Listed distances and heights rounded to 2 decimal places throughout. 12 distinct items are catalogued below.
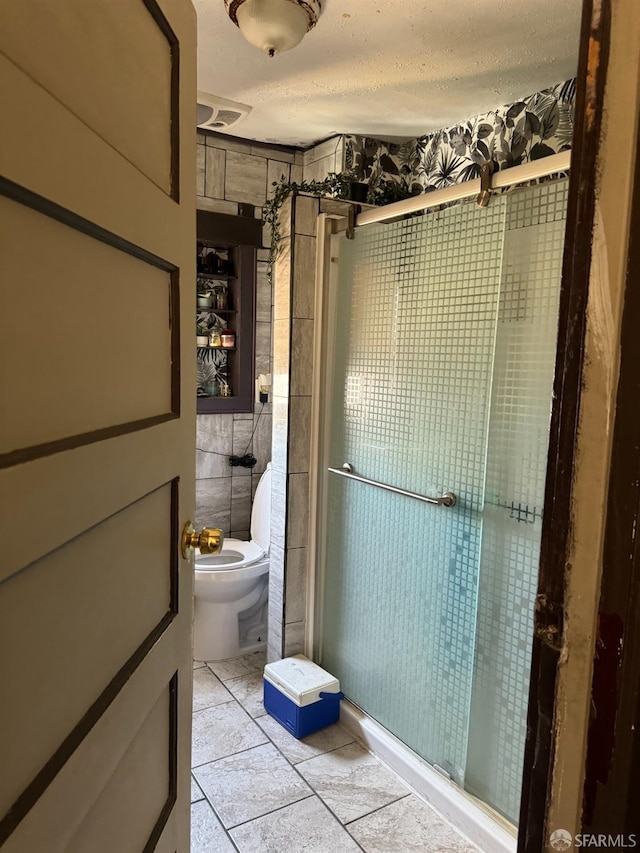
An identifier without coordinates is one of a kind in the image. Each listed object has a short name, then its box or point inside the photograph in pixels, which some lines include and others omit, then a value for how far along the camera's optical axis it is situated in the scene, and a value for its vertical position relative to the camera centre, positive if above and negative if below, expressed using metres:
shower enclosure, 1.58 -0.34
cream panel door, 0.51 -0.07
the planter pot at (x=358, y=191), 2.42 +0.71
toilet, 2.54 -1.07
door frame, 0.41 -0.06
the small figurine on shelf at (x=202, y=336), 2.87 +0.10
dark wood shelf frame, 2.79 +0.26
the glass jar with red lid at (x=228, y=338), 2.91 +0.10
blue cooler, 2.11 -1.25
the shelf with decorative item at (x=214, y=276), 2.81 +0.39
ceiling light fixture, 1.58 +0.94
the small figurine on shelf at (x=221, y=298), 2.89 +0.29
